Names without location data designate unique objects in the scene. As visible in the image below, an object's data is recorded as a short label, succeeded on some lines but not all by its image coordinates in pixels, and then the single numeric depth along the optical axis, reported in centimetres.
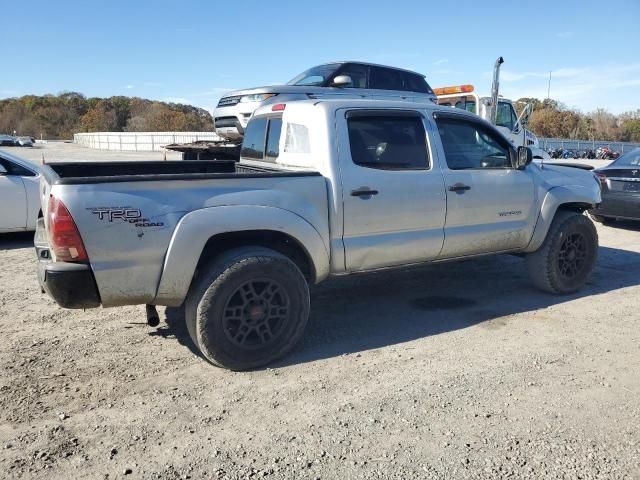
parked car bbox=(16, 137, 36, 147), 5331
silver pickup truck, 351
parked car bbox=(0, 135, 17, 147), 5181
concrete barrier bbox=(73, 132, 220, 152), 4009
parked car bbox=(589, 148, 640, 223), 919
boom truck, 1235
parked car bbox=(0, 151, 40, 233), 776
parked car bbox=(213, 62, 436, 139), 920
